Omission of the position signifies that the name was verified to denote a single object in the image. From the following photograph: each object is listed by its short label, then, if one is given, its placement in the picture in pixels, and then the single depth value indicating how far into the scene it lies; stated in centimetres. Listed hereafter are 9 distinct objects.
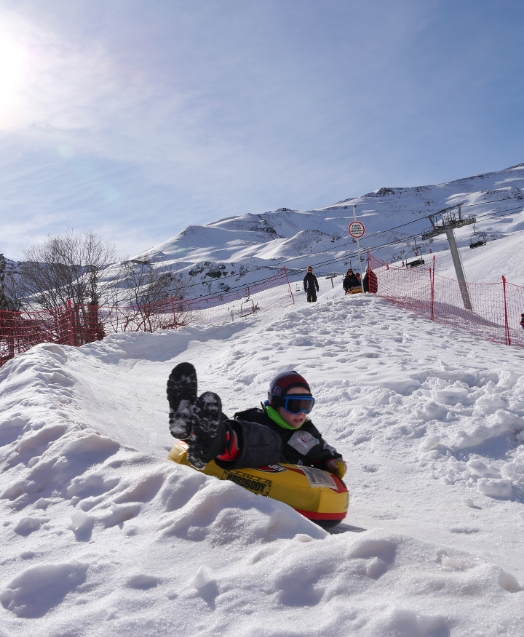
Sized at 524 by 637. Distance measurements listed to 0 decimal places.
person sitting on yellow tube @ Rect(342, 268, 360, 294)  1731
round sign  1667
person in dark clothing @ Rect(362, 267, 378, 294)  1719
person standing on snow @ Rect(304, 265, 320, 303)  1819
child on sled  281
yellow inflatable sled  305
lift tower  1839
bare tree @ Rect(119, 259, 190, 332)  2984
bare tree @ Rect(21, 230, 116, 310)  2506
